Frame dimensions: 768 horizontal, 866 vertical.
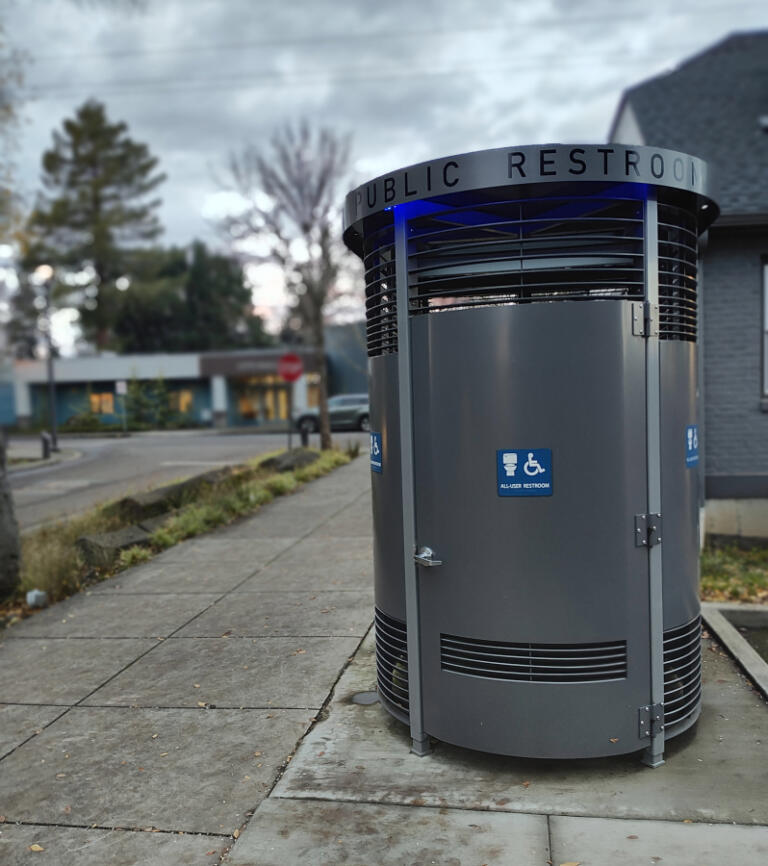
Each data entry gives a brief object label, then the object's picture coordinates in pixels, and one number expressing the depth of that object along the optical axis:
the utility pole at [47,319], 25.72
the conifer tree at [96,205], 55.03
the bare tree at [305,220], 21.86
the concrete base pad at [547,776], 3.33
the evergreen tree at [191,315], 61.62
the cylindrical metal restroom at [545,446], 3.50
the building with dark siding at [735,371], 9.59
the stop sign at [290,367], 20.66
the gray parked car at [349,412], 30.17
